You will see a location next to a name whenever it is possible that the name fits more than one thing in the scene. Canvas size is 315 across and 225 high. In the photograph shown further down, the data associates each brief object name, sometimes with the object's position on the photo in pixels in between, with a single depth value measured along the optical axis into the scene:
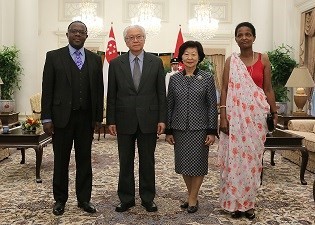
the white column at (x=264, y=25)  10.25
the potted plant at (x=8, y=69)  9.47
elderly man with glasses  3.48
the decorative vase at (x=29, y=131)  5.54
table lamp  7.73
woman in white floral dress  3.35
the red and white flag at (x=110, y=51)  11.26
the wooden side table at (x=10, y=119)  8.14
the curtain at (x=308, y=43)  8.93
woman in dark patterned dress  3.45
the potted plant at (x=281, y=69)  9.30
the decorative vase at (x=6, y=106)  8.60
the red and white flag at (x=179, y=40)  12.16
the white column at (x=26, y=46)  10.47
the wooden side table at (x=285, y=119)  7.62
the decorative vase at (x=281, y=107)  8.59
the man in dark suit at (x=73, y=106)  3.39
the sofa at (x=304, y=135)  5.59
